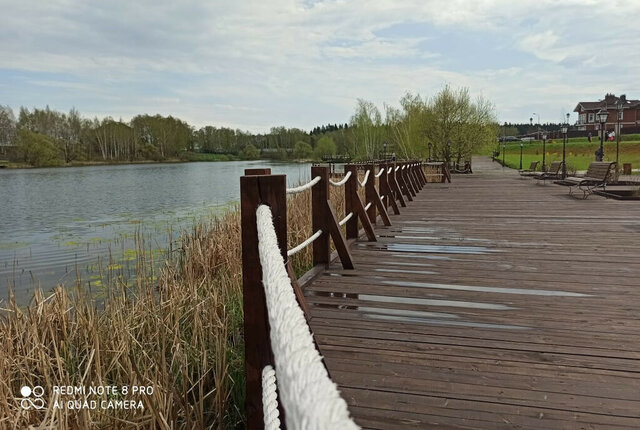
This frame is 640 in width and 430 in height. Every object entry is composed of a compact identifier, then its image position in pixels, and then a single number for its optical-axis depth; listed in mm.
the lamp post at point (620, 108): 19084
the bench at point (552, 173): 18016
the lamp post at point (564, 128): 20658
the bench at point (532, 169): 23916
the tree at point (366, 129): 61031
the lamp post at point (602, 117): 18688
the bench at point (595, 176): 11011
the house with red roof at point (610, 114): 68375
